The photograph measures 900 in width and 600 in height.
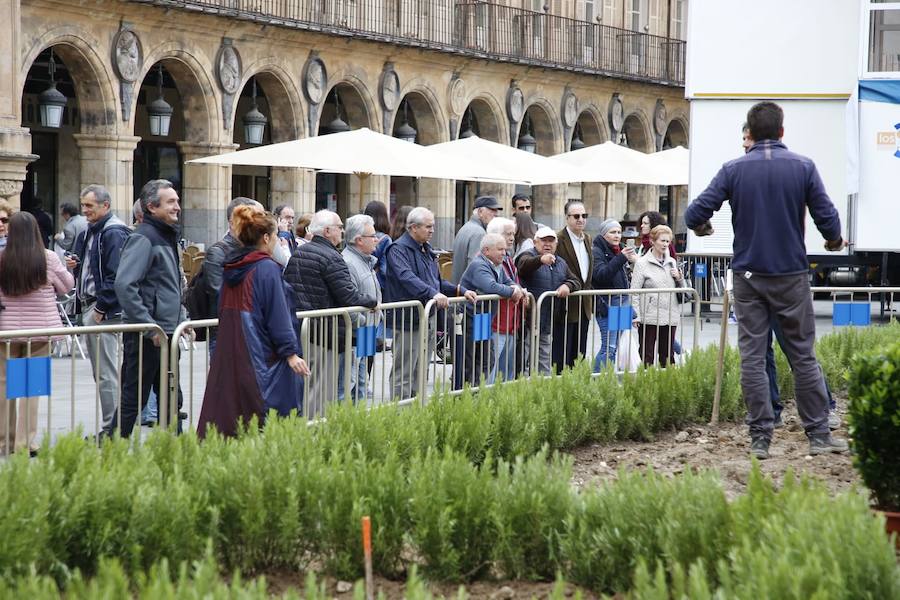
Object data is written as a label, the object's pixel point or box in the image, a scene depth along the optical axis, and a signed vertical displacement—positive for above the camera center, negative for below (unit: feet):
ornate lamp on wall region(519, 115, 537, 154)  118.73 +5.48
